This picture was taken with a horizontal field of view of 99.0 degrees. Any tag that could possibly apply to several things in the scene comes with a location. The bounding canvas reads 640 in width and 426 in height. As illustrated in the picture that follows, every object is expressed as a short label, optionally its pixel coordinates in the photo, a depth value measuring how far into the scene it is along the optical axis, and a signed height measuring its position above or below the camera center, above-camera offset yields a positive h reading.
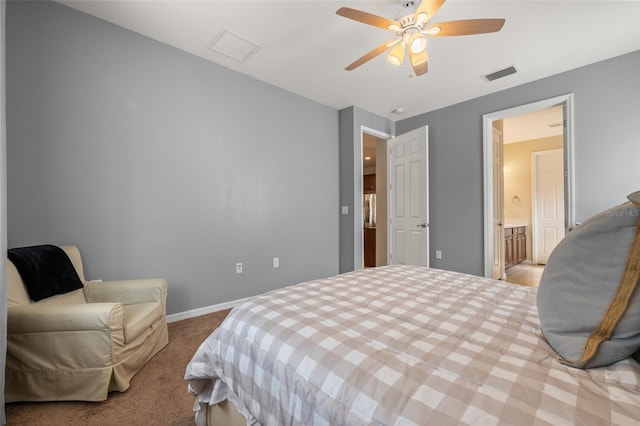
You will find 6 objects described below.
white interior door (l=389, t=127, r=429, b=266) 3.96 +0.18
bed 0.61 -0.43
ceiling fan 1.73 +1.26
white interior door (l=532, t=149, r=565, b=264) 5.42 +0.15
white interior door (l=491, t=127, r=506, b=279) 3.83 -0.01
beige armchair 1.54 -0.78
